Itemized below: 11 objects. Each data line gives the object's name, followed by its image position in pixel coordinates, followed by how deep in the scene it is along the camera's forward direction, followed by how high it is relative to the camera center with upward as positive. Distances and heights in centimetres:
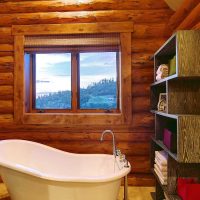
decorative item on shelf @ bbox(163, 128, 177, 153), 201 -38
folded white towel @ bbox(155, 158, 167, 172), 230 -68
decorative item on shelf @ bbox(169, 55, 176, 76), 225 +31
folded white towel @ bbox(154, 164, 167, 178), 227 -74
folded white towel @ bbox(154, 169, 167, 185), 225 -80
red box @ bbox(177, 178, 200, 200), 189 -75
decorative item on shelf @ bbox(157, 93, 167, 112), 255 -5
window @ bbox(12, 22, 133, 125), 326 +38
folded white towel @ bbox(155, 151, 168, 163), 233 -59
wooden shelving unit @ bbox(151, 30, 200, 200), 176 -9
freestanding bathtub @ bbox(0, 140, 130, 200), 204 -75
